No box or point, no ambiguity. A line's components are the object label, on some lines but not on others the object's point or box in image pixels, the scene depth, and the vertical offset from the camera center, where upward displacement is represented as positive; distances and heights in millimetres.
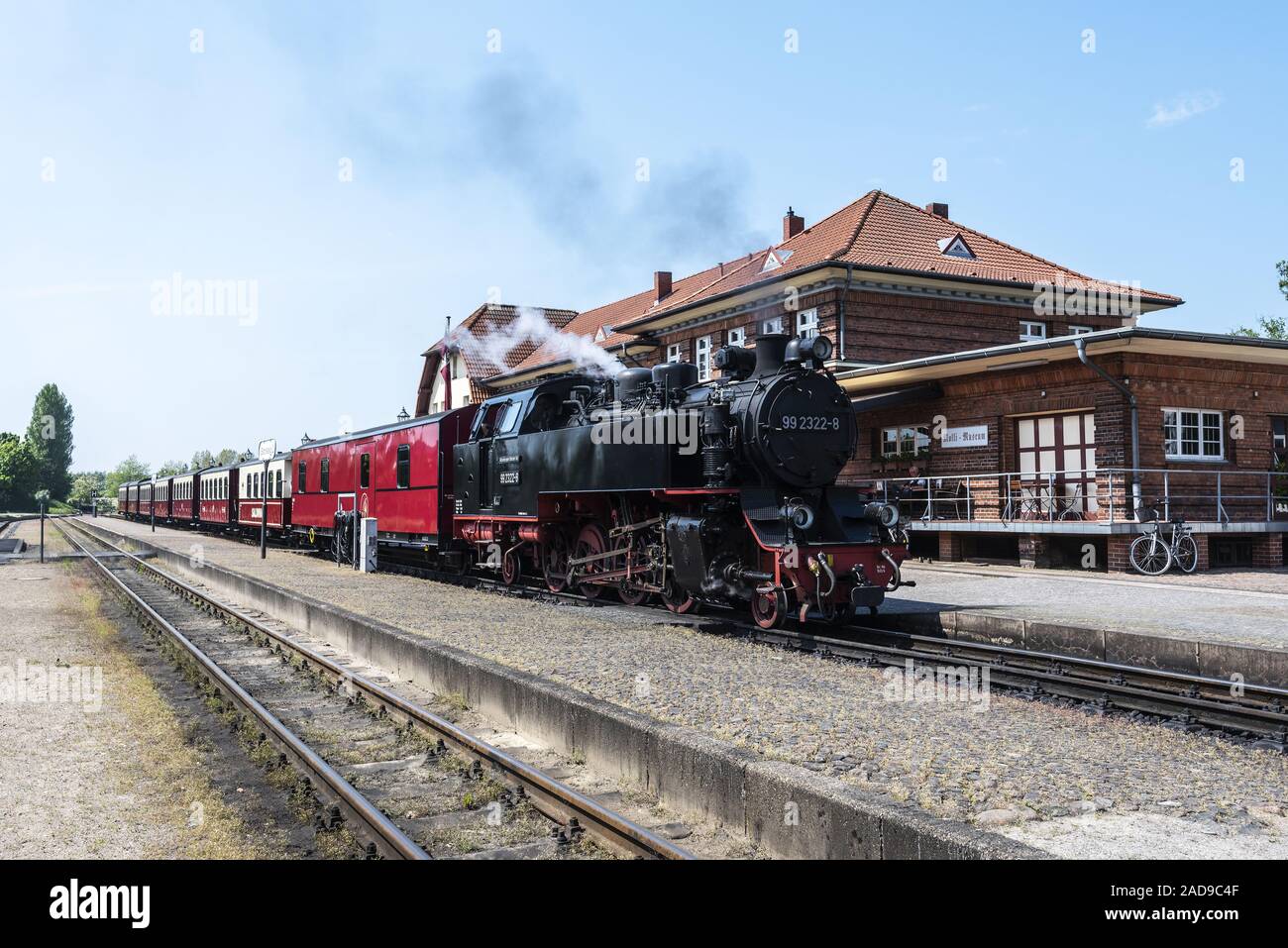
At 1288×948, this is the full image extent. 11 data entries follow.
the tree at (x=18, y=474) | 95812 +2052
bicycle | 15664 -1140
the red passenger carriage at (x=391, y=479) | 17469 +219
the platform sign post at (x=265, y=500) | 19672 -212
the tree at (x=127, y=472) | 155200 +3516
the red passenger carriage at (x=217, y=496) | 34781 -175
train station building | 16562 +1716
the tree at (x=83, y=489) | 119662 +521
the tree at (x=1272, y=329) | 58219 +9323
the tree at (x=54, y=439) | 114062 +6626
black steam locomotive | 10062 -65
